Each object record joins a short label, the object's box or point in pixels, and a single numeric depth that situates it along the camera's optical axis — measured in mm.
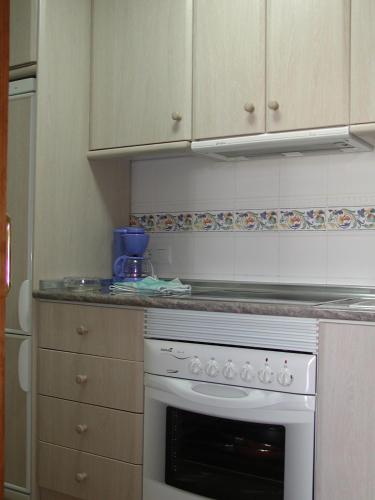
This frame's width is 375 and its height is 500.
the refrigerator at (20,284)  2455
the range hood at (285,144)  2123
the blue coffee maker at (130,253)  2664
